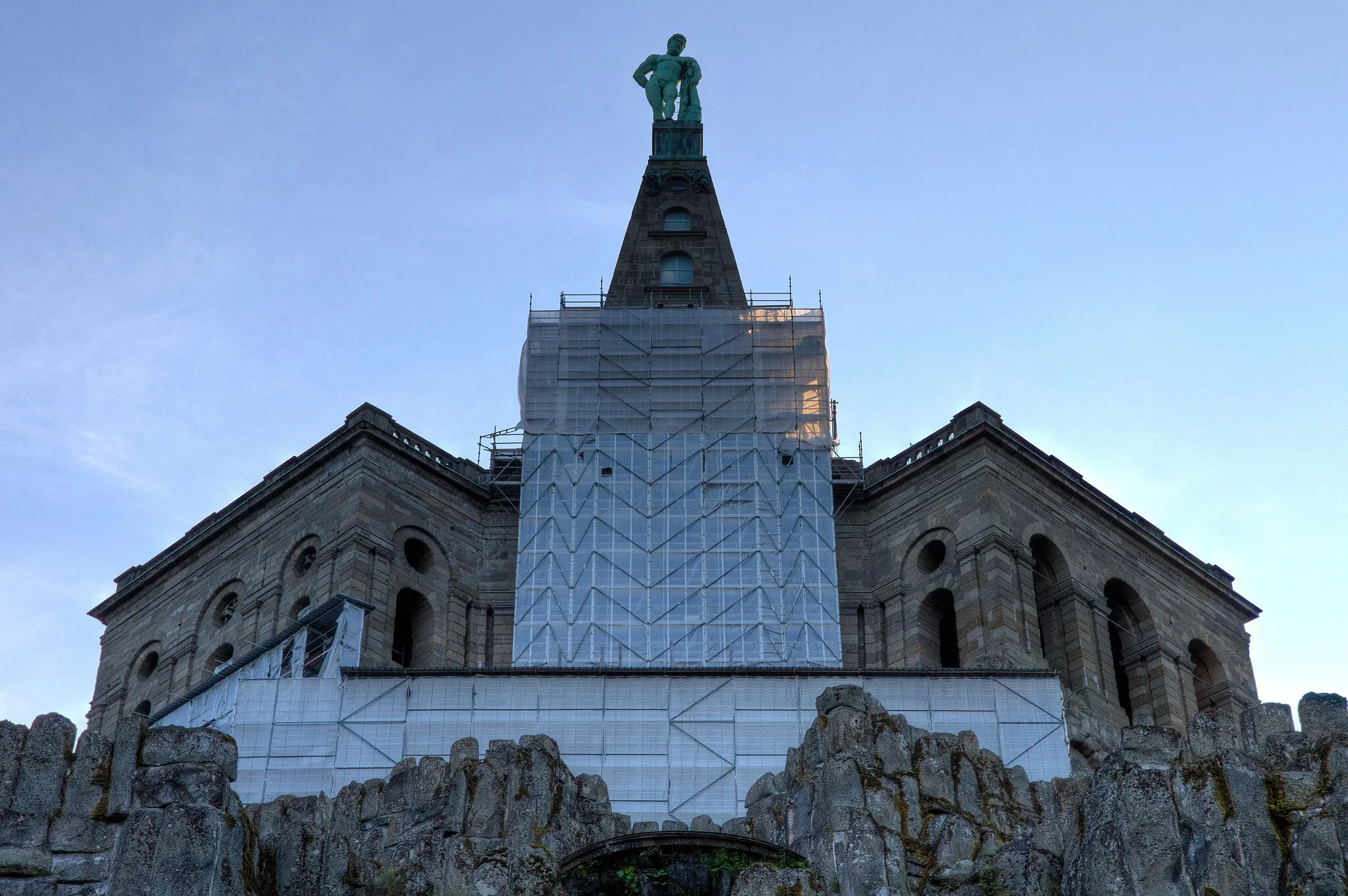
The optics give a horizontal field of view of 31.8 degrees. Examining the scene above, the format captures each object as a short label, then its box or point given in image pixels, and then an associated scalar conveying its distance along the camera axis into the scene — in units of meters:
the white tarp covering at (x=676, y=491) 60.66
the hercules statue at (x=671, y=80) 79.69
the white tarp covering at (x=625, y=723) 53.72
